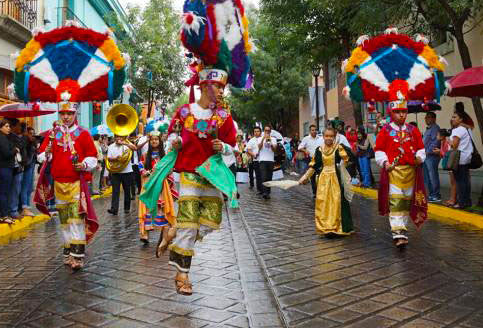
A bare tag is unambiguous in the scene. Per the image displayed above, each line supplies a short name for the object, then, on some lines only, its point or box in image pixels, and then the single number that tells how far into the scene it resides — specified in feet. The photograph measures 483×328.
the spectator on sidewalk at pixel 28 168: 33.47
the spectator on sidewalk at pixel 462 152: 32.60
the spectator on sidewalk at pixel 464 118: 33.19
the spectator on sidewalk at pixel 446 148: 34.73
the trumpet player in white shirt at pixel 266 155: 45.83
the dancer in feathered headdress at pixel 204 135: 16.11
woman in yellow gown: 26.27
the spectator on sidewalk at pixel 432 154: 37.99
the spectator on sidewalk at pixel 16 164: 31.60
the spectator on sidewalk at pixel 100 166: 50.65
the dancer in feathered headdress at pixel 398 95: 23.11
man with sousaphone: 33.12
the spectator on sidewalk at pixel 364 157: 49.90
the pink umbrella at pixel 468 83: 29.47
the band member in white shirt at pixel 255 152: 47.24
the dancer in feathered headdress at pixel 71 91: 20.24
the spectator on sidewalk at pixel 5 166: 29.73
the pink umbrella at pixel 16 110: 32.01
